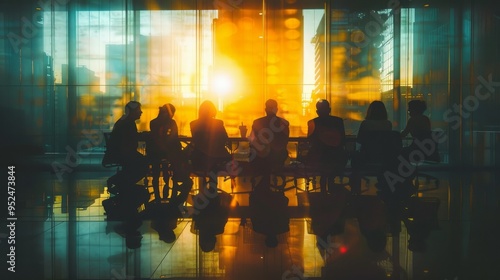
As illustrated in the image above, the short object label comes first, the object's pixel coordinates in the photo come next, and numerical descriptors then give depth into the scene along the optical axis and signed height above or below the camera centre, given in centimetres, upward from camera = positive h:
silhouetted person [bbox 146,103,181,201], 787 -31
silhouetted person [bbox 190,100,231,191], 673 -28
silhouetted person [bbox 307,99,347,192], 650 -30
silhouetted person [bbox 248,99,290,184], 655 -27
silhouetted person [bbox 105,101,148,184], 752 -31
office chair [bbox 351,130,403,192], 659 -38
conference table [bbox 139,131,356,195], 677 -62
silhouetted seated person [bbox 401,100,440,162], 749 -19
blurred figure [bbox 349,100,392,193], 670 -10
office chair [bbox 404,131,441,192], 746 -40
